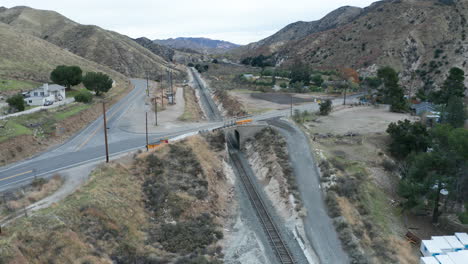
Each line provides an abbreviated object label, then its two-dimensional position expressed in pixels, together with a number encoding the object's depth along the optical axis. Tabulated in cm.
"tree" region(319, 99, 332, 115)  6278
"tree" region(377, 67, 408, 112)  6725
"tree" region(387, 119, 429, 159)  4388
